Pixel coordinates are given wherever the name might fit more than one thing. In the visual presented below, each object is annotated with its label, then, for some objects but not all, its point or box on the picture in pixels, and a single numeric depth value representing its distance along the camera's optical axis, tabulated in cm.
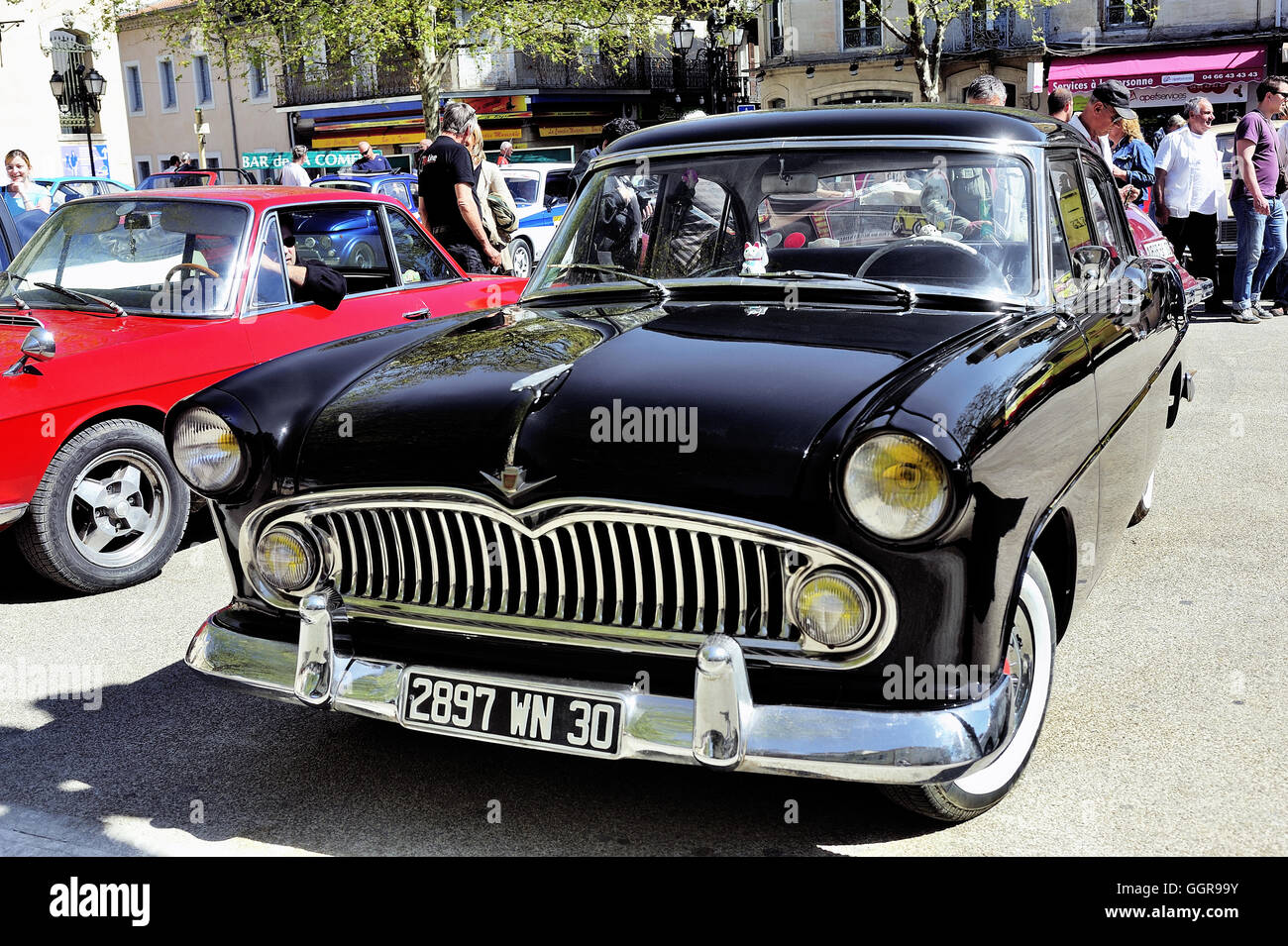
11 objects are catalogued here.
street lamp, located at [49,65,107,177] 4156
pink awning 2973
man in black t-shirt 816
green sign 2445
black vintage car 258
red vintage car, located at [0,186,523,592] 481
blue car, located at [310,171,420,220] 1609
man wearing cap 919
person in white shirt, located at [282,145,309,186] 1812
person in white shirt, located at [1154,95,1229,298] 1077
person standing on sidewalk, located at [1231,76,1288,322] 1036
